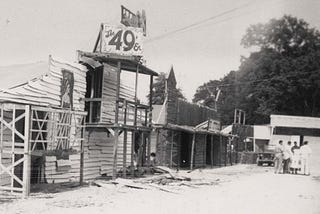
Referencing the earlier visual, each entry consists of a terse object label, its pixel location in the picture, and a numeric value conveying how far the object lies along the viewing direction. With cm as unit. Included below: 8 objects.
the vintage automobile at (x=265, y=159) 3402
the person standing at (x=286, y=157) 2311
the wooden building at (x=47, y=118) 1254
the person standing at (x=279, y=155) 2328
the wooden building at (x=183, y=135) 2605
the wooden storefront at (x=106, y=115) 1750
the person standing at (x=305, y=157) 2252
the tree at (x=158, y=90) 5829
